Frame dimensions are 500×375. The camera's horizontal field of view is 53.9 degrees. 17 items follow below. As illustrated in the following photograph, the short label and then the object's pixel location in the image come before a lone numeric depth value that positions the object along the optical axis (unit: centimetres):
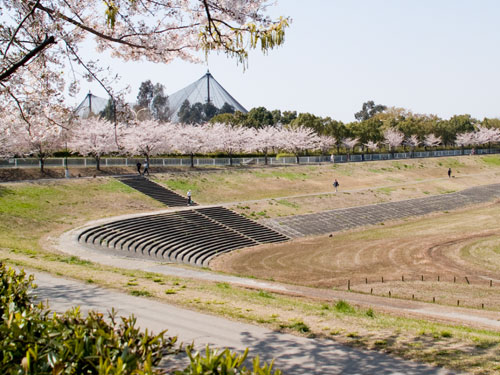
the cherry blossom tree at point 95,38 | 1046
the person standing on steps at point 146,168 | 5102
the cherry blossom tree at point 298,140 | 8194
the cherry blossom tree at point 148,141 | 5484
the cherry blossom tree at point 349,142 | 9488
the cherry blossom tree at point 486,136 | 12188
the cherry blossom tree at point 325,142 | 8800
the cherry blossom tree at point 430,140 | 11325
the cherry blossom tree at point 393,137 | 10550
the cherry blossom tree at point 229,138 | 7112
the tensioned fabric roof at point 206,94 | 17288
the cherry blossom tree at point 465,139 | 11932
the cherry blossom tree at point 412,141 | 10856
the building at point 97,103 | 17849
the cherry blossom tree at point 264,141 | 7881
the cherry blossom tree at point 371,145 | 9962
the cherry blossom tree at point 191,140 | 6122
